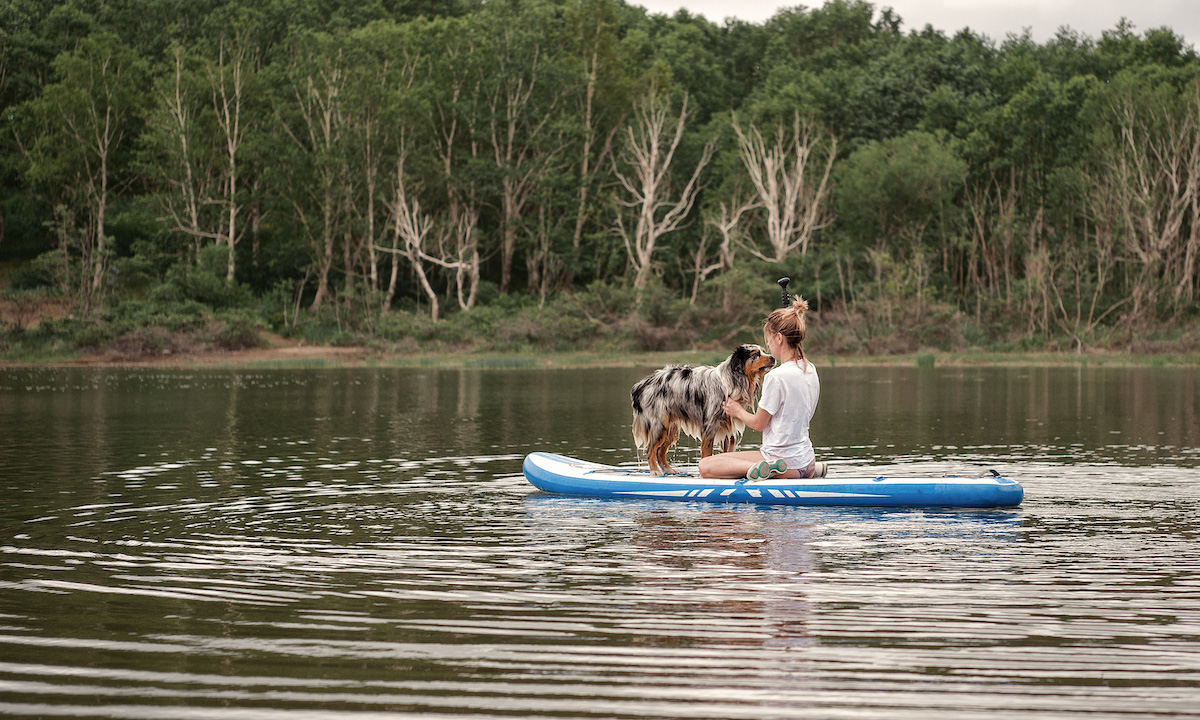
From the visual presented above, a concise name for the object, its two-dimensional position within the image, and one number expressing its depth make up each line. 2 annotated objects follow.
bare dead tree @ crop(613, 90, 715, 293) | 57.78
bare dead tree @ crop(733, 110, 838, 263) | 56.94
